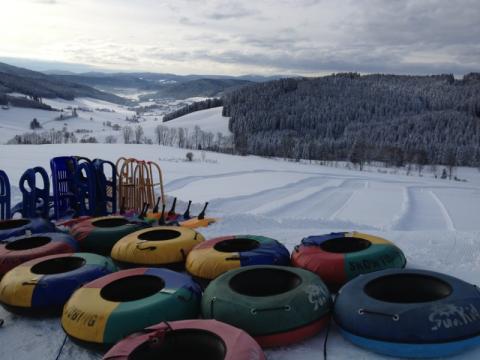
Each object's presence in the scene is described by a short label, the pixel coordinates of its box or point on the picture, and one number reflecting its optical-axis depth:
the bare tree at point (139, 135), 89.76
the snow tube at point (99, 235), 6.99
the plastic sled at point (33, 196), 9.04
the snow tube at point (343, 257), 5.30
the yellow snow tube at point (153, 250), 6.02
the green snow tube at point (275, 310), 4.06
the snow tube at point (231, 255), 5.44
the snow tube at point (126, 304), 4.06
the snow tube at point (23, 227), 6.94
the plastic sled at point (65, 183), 9.96
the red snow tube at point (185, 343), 3.40
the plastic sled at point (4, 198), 9.11
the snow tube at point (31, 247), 5.76
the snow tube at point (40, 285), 4.80
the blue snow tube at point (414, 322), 3.76
